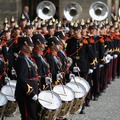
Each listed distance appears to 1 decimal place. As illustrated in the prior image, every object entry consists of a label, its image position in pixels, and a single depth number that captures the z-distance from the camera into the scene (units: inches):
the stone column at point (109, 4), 1049.6
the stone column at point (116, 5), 1239.3
